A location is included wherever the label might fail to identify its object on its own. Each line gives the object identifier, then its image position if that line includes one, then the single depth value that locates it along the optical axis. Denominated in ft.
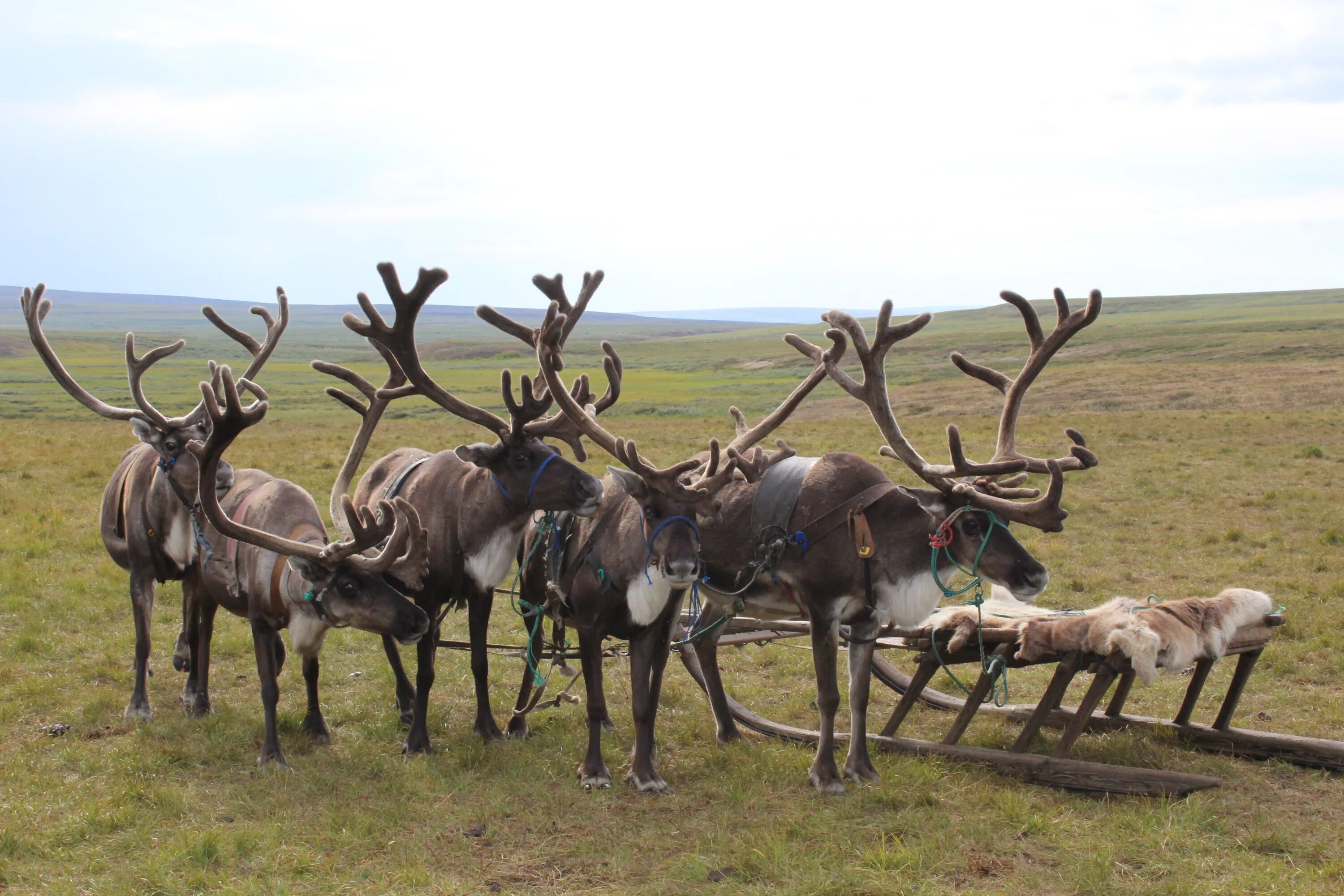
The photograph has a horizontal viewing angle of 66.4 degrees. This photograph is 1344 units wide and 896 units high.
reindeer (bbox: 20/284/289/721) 25.96
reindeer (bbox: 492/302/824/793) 22.49
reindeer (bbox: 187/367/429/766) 22.08
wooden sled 21.21
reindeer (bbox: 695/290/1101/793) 21.81
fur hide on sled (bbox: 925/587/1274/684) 20.35
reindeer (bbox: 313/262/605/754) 24.14
